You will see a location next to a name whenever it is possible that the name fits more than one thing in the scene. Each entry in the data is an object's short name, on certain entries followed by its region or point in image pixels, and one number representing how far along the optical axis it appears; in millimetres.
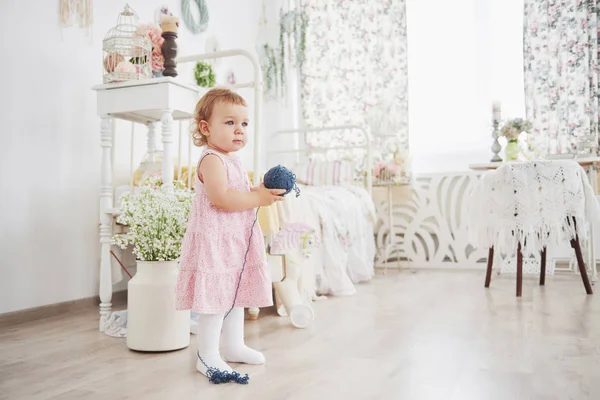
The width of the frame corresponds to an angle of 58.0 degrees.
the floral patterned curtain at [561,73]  3625
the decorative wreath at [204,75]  3449
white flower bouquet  1771
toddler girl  1417
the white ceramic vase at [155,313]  1697
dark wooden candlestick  2127
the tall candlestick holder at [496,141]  3629
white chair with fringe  2643
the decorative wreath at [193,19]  3488
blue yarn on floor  1354
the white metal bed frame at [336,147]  3887
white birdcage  2113
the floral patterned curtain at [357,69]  4152
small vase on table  3475
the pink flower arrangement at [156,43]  2287
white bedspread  2584
